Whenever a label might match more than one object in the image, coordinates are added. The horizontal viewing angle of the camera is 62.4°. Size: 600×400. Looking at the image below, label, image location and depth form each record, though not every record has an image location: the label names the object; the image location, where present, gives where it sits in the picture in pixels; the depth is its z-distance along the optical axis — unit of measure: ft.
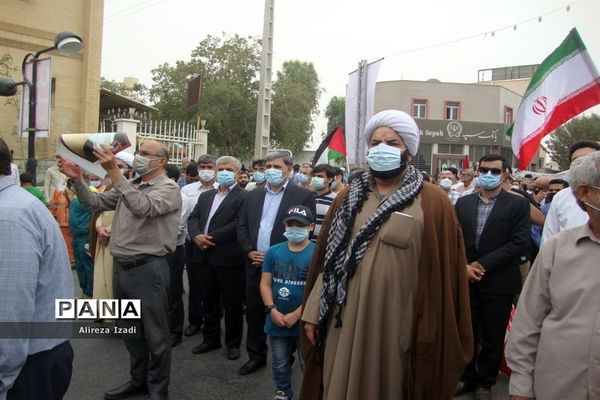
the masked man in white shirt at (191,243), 18.51
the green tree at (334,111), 187.42
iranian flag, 17.85
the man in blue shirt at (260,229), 15.19
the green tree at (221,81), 88.02
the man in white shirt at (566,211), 11.53
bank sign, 120.26
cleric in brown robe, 8.18
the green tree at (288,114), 96.84
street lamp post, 23.04
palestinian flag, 32.02
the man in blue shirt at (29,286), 6.79
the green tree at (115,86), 150.14
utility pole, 51.24
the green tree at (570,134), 126.72
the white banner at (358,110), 28.53
